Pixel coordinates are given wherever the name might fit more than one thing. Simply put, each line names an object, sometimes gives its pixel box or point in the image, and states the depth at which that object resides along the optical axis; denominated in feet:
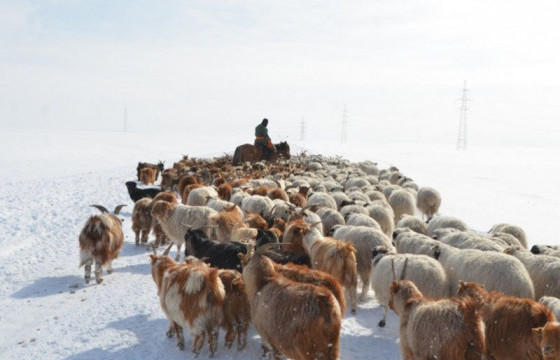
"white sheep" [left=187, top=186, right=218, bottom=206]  40.45
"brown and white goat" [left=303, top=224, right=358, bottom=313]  23.32
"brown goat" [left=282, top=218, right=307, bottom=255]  27.20
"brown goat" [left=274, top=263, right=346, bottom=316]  17.52
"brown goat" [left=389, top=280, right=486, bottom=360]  14.10
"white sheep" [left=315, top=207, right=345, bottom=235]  34.13
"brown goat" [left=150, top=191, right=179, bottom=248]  36.32
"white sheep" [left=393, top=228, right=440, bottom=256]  26.94
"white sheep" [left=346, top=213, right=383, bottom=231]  32.29
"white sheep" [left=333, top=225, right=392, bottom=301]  26.81
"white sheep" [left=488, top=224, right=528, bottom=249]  35.50
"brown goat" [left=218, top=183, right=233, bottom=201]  45.32
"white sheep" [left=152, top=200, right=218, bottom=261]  32.14
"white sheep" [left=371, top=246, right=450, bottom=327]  22.04
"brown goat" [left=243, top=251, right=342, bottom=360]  14.64
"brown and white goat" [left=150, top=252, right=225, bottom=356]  17.35
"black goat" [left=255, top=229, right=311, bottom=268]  23.52
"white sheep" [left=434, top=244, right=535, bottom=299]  21.26
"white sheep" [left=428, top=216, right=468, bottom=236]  34.91
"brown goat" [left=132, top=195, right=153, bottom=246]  36.83
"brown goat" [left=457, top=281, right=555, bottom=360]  15.84
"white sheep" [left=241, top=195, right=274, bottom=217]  37.27
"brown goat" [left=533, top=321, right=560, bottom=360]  13.65
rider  83.05
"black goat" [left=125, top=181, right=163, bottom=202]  49.75
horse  79.82
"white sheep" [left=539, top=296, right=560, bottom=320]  17.97
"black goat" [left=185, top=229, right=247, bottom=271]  23.41
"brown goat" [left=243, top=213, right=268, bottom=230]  30.91
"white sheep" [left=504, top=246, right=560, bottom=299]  22.74
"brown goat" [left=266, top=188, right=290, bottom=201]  42.65
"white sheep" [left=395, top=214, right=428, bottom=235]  35.12
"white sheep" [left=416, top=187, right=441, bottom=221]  52.65
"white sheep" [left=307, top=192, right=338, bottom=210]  40.98
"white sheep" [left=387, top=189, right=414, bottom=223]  48.08
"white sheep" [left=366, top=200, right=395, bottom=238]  36.70
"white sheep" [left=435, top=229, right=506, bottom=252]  26.99
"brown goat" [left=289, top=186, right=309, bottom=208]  42.34
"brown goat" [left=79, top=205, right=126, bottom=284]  27.58
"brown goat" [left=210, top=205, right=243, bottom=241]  30.71
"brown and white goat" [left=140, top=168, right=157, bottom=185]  67.67
